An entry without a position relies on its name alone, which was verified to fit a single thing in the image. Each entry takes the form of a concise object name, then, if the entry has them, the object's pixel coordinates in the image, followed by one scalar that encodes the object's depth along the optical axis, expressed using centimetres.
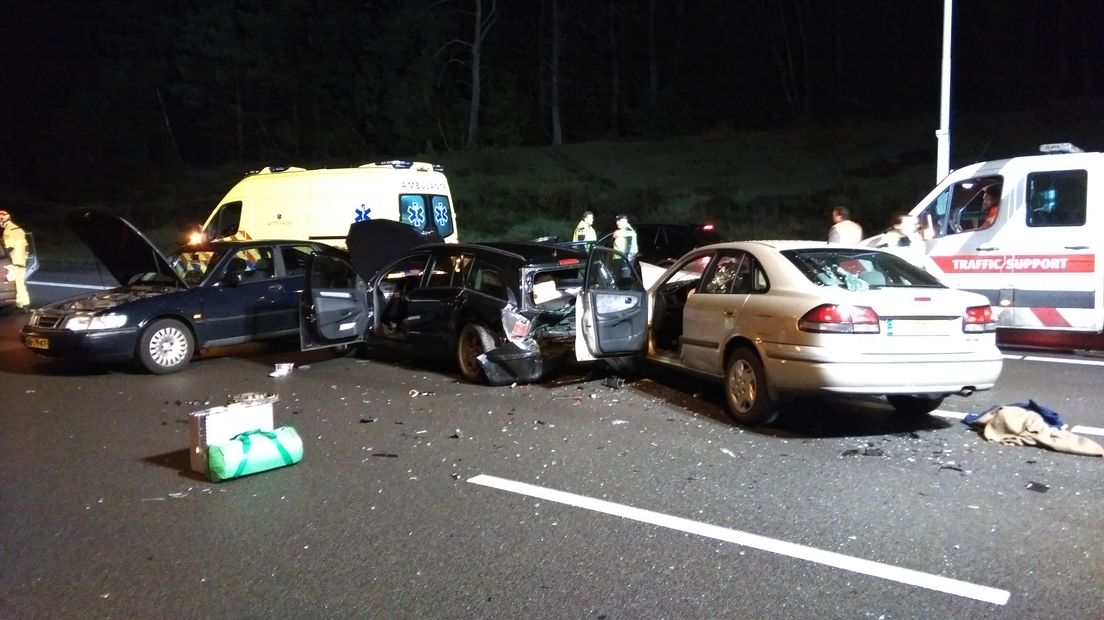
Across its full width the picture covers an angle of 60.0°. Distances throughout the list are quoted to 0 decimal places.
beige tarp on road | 663
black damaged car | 928
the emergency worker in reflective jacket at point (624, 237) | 1769
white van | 1022
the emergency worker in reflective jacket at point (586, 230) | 1867
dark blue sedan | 1012
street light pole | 1473
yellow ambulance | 1612
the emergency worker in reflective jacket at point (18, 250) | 1562
